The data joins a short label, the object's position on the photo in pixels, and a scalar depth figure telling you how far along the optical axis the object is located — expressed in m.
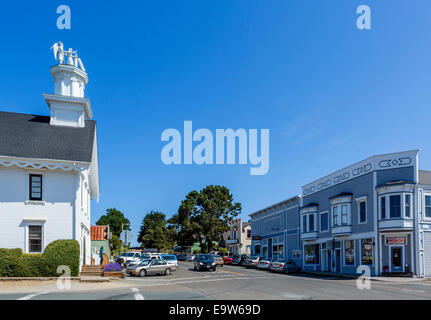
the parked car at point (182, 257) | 73.96
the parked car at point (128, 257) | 42.41
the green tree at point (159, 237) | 110.75
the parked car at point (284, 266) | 40.19
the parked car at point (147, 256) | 41.53
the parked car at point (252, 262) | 50.81
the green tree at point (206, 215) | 78.44
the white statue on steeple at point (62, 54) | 33.34
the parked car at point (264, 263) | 44.74
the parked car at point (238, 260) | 56.67
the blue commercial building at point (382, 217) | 32.47
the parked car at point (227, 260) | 59.95
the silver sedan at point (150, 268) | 30.81
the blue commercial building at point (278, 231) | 50.53
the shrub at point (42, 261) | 23.91
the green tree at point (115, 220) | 120.00
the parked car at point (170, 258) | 39.19
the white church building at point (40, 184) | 25.81
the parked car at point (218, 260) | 52.26
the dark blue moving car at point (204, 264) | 37.81
